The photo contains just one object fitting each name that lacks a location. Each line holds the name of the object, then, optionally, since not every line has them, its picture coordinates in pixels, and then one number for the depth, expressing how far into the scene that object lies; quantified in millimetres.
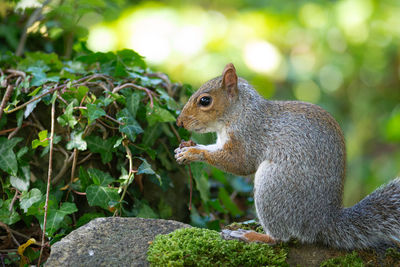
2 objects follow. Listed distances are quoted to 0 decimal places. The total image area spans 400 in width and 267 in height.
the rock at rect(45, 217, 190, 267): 4105
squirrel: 4508
